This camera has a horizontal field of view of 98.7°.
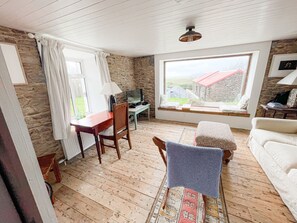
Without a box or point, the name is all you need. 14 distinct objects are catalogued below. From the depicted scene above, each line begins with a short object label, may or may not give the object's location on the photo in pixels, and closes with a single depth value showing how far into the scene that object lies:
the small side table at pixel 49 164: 1.47
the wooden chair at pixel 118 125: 2.03
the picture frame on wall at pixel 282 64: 2.58
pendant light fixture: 1.65
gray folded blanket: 1.05
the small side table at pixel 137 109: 3.26
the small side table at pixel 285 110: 2.44
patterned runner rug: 1.28
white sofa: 1.33
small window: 2.54
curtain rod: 1.72
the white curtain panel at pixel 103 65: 2.72
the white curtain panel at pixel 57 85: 1.83
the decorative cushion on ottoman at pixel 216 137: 1.91
